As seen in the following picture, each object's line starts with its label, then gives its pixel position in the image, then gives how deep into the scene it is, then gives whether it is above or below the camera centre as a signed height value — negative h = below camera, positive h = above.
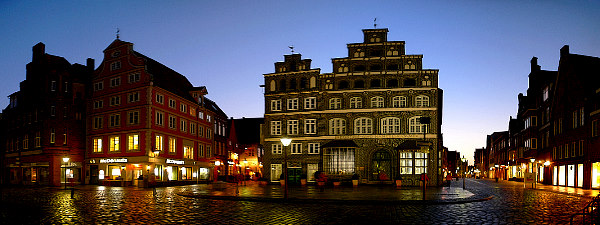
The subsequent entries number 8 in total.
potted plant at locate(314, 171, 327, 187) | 39.47 -4.07
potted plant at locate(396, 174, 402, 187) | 44.91 -4.70
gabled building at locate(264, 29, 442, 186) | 49.06 +1.78
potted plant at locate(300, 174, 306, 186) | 50.17 -5.17
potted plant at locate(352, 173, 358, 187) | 47.09 -4.74
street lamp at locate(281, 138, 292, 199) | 27.75 -0.52
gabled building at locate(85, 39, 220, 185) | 52.94 +0.95
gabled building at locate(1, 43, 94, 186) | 56.28 +1.02
